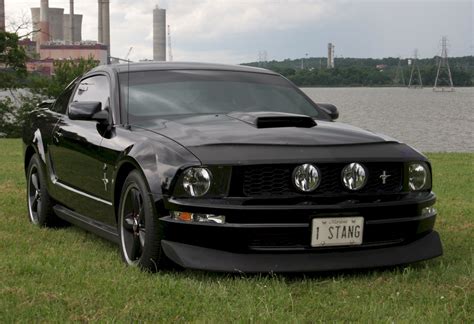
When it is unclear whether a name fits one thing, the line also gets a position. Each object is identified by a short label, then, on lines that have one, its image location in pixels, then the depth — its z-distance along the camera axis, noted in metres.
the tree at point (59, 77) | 60.22
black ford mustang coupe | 4.33
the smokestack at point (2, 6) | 95.81
